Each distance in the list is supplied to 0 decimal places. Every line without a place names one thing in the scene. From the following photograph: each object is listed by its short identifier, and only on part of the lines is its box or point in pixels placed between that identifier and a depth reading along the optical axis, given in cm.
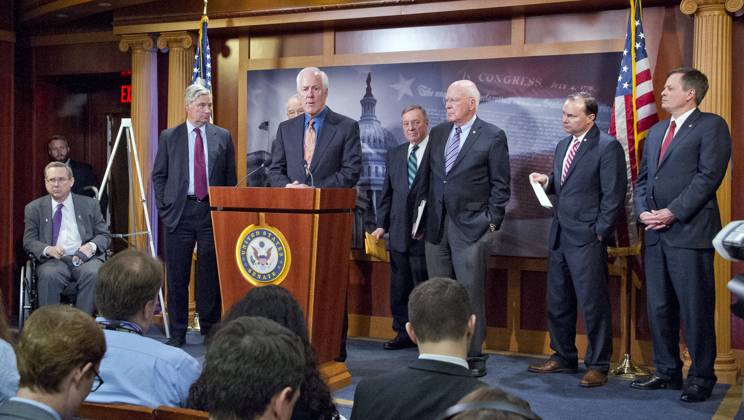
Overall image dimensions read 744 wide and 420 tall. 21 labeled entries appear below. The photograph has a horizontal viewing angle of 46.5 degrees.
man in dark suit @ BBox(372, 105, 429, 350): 588
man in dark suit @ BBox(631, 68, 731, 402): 445
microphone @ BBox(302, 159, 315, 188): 474
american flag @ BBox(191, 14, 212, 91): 651
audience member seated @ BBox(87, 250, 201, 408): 227
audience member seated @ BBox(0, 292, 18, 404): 223
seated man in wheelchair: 581
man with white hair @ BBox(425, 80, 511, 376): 507
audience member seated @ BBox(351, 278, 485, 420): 200
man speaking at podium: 478
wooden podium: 412
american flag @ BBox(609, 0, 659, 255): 518
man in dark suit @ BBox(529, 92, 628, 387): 488
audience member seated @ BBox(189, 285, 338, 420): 198
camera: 204
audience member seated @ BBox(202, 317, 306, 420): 153
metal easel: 634
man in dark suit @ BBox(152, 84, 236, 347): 568
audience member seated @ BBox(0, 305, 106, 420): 171
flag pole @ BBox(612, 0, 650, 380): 512
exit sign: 807
